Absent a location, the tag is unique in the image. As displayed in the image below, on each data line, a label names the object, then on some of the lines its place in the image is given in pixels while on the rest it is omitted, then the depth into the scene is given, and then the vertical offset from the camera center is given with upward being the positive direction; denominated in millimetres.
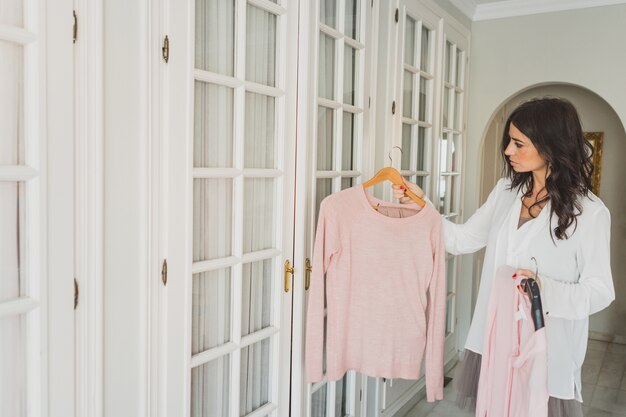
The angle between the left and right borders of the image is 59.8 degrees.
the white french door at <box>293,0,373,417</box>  2311 +276
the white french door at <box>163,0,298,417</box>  1690 -93
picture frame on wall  4965 +307
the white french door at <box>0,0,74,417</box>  1282 -77
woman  1870 -177
